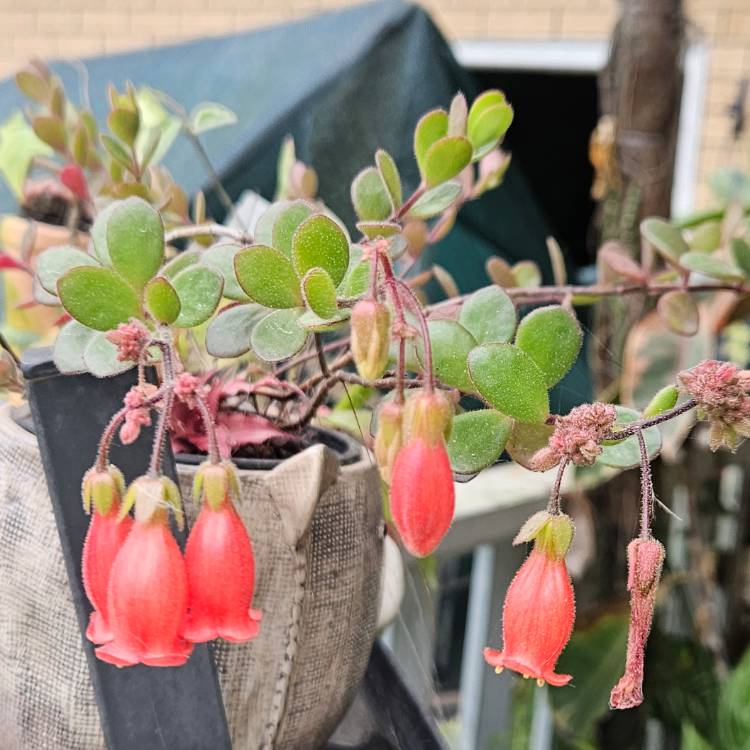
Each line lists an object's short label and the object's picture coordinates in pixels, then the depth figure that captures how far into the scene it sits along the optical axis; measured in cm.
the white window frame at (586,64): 251
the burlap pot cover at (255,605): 37
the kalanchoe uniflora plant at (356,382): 27
